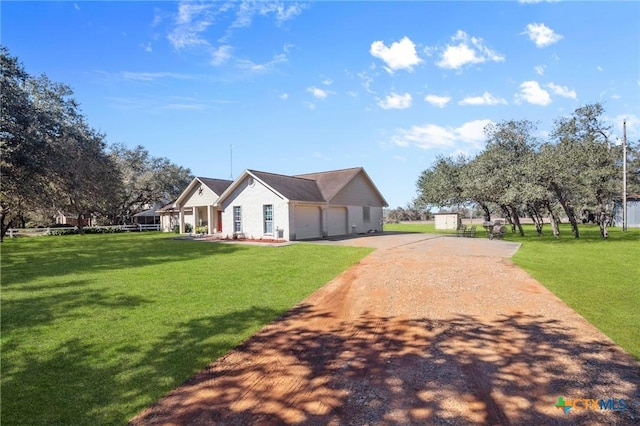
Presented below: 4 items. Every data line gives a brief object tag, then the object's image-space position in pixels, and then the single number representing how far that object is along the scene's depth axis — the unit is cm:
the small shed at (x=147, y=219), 5356
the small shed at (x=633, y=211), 4217
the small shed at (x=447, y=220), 4651
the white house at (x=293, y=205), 2380
